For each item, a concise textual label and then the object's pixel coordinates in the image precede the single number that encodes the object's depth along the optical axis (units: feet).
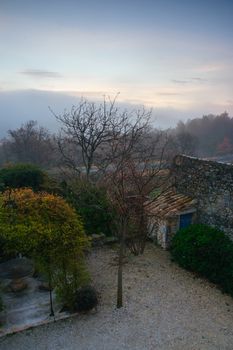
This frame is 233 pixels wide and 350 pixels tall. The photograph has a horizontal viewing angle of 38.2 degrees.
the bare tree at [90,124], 72.98
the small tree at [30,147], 136.87
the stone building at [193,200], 48.01
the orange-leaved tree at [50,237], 35.55
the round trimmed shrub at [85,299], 37.11
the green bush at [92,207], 56.59
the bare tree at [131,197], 38.17
